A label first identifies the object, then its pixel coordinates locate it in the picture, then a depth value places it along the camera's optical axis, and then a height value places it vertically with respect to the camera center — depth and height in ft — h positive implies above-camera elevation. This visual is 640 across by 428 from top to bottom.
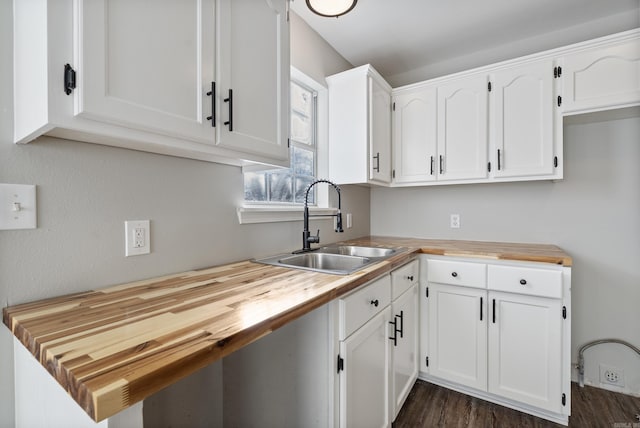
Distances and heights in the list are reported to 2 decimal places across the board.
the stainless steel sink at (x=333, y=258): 4.99 -0.87
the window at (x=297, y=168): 5.80 +1.02
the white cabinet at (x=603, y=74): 5.52 +2.61
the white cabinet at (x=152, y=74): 2.22 +1.25
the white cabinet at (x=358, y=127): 6.93 +2.04
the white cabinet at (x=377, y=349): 3.56 -2.01
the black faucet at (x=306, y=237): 5.81 -0.50
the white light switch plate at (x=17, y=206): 2.58 +0.06
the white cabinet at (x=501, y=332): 5.35 -2.37
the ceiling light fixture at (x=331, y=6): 4.92 +3.44
